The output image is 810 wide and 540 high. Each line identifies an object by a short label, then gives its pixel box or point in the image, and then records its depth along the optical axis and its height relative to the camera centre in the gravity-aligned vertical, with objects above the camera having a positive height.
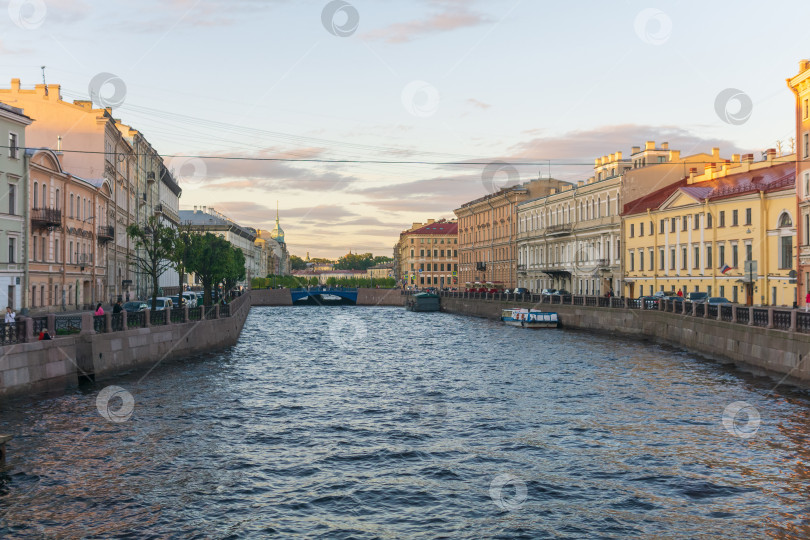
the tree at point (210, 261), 68.81 +2.56
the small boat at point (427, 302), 107.94 -1.99
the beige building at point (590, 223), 71.50 +6.93
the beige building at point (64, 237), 45.12 +3.52
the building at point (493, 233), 103.44 +8.09
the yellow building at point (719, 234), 48.38 +3.82
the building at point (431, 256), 158.12 +6.48
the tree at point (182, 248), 47.84 +2.92
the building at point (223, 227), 148.75 +12.12
